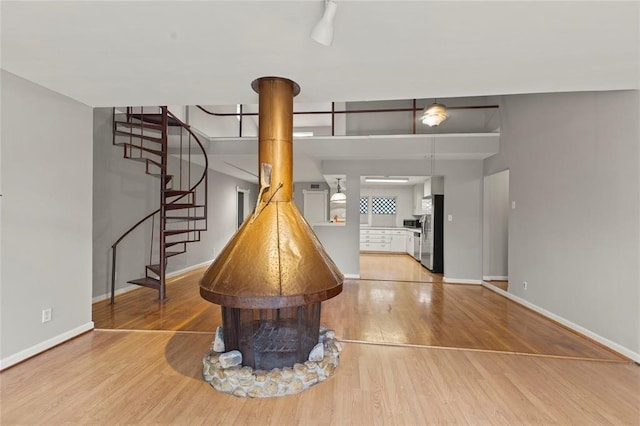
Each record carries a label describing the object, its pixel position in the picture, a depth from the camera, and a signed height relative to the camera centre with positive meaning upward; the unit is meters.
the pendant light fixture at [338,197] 7.52 +0.44
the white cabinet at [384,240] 9.86 -0.76
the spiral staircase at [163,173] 4.39 +0.75
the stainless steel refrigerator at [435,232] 6.66 -0.34
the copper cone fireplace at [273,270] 2.18 -0.40
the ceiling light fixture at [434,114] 4.87 +1.59
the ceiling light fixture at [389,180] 8.65 +1.01
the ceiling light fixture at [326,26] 1.52 +0.94
